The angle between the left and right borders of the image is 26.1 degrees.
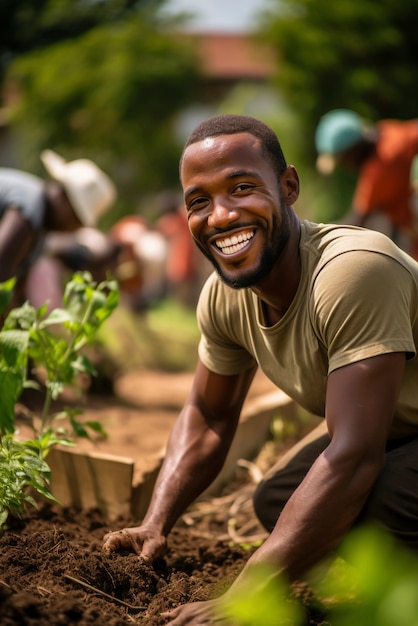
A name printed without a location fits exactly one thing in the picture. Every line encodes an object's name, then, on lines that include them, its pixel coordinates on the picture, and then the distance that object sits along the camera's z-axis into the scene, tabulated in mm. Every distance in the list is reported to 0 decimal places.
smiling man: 2086
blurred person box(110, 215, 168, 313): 7316
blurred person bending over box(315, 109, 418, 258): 6684
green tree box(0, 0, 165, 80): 17547
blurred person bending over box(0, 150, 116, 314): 4246
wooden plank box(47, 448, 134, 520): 3205
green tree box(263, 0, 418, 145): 11539
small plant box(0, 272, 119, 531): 2377
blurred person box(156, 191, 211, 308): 10977
